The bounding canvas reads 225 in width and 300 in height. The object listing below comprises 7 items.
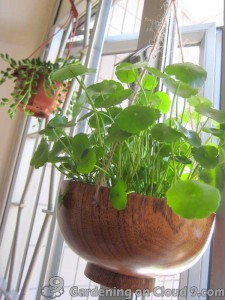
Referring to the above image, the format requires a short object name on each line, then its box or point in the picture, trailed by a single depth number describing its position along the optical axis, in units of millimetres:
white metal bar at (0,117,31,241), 1248
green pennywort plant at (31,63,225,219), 330
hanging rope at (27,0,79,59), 1138
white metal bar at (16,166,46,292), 1026
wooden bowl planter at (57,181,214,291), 344
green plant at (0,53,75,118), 855
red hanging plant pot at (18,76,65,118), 877
